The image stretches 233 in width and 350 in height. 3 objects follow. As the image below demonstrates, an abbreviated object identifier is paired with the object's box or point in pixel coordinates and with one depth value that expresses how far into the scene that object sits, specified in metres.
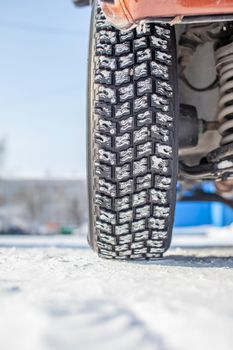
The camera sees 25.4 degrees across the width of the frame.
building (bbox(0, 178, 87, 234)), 43.84
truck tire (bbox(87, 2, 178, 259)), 1.94
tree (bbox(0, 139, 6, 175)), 36.32
